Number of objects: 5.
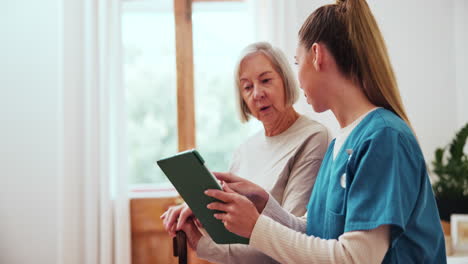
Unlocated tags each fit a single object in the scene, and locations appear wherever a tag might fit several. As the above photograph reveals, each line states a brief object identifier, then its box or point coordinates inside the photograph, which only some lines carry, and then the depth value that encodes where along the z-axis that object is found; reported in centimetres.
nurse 84
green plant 267
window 289
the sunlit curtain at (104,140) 257
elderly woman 139
